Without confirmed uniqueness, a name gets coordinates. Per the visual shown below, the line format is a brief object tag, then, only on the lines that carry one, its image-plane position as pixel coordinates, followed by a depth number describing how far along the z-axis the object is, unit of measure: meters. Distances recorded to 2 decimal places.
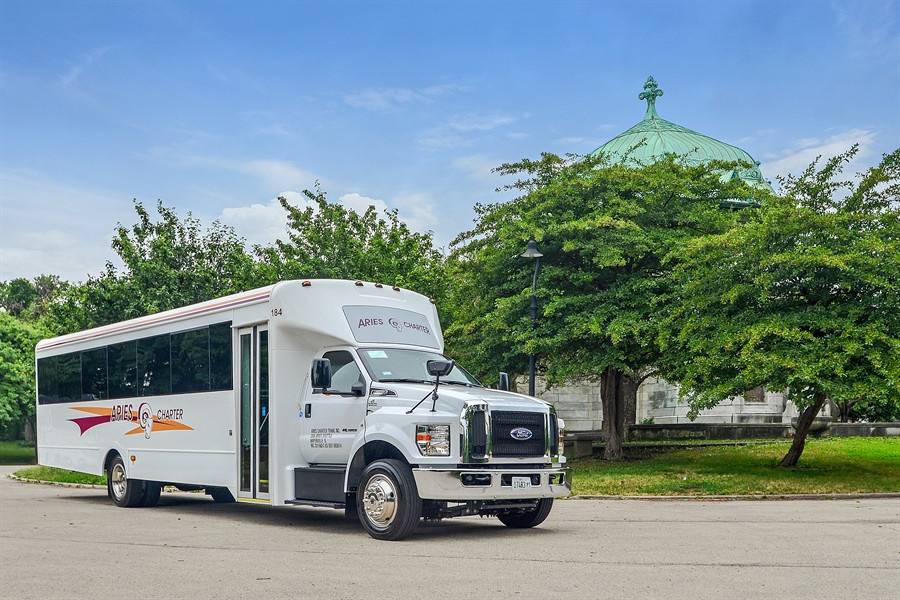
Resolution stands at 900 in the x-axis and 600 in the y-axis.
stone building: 46.88
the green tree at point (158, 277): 31.17
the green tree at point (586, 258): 25.02
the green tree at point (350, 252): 31.09
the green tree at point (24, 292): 78.62
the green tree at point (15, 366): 51.41
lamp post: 23.55
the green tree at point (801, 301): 20.83
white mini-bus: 12.13
